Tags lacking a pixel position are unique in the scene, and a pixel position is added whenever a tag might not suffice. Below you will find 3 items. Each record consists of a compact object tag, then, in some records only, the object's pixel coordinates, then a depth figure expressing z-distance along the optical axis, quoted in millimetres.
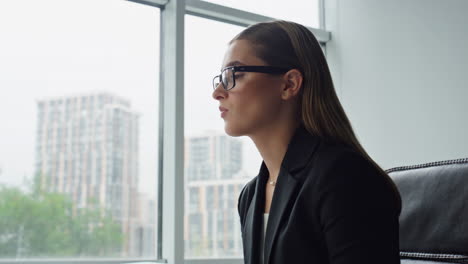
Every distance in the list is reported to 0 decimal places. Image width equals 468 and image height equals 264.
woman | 1085
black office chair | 1501
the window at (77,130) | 2537
